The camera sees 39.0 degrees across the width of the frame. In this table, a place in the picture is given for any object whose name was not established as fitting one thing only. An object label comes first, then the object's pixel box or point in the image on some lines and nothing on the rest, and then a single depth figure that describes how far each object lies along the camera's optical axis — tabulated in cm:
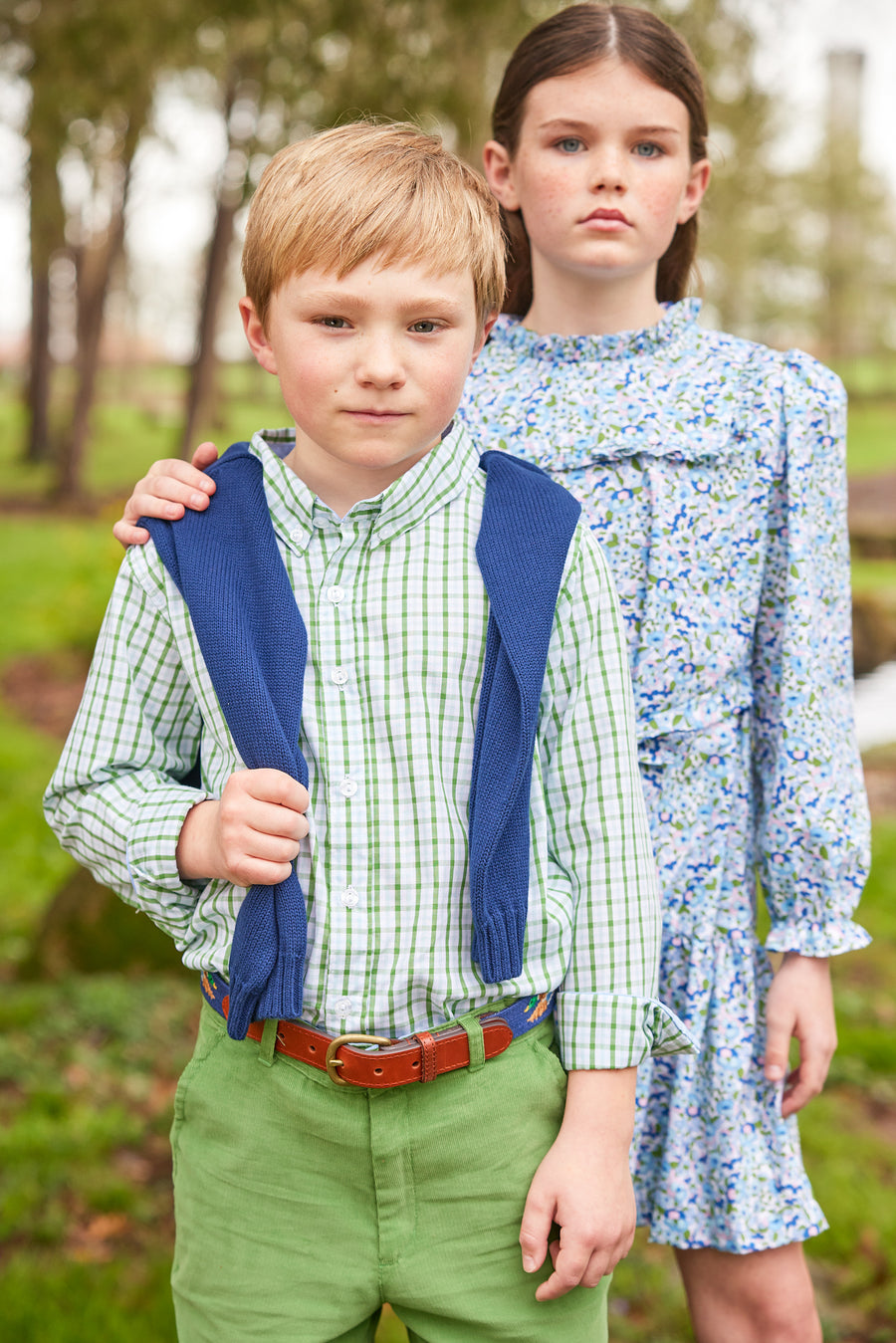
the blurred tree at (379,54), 311
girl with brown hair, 160
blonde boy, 127
